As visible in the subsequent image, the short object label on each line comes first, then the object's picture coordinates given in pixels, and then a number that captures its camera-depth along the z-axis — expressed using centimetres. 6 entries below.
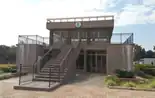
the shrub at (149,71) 1410
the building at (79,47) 1070
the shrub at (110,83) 717
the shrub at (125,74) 908
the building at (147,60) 3550
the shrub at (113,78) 838
